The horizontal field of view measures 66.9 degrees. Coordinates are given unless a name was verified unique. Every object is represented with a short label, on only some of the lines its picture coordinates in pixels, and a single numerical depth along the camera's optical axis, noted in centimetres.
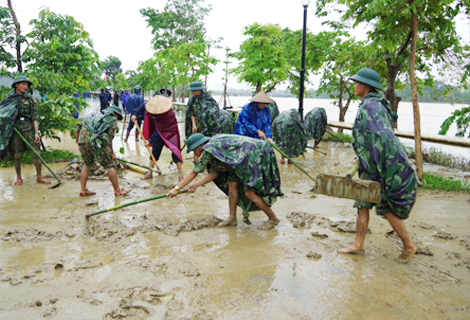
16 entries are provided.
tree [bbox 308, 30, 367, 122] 1204
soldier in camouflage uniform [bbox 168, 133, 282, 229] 380
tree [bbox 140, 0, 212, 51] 2370
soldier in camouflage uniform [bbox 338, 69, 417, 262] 320
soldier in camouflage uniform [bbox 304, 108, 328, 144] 998
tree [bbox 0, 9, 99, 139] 728
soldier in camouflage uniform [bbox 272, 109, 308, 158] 817
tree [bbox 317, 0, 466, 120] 556
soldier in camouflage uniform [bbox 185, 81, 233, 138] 679
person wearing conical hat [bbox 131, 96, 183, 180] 626
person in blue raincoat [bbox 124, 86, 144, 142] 1014
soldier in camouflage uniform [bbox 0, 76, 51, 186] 577
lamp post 816
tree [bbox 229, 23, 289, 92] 1261
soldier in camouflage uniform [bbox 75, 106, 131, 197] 511
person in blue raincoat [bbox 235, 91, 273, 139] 611
